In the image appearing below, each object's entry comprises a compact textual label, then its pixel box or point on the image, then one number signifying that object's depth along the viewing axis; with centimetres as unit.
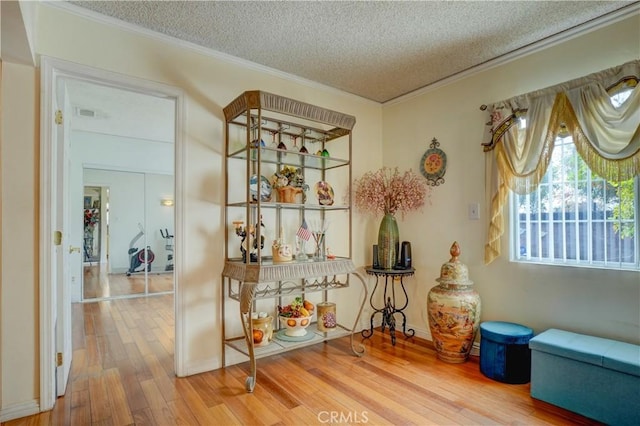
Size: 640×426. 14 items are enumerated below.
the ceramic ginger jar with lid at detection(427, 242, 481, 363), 269
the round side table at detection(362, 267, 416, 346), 320
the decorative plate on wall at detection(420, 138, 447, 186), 324
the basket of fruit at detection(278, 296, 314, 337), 275
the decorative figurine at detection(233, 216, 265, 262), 255
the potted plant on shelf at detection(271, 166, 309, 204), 276
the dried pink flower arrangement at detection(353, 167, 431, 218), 330
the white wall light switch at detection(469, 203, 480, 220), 296
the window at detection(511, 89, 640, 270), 218
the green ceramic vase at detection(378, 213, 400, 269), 327
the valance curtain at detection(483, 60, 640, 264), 211
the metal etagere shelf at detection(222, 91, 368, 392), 241
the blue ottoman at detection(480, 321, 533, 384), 238
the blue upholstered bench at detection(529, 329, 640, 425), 182
